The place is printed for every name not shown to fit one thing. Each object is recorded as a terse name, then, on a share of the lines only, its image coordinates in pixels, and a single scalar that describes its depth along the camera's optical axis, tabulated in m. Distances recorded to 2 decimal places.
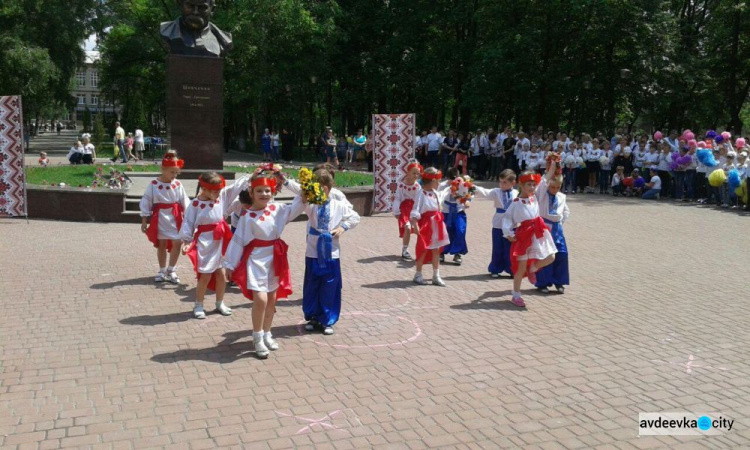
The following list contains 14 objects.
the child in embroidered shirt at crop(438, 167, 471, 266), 10.88
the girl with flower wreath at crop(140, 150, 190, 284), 8.96
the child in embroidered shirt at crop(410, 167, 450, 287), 9.26
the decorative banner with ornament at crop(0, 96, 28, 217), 13.91
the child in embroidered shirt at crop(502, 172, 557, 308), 8.26
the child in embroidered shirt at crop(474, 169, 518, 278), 9.84
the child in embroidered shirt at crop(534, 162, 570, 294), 8.88
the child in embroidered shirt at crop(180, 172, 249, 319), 7.48
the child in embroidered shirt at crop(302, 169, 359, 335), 6.93
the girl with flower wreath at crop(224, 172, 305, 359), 6.23
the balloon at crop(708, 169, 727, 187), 18.33
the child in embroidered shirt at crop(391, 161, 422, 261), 10.42
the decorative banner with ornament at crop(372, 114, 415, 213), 16.11
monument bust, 16.81
